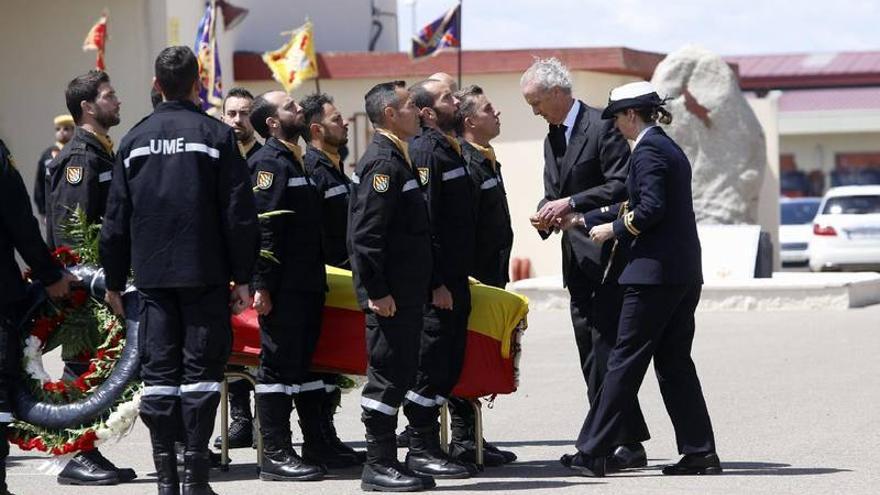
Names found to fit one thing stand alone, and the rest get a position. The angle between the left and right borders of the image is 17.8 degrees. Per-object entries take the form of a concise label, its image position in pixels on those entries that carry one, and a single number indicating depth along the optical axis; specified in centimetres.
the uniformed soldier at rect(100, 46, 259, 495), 1262
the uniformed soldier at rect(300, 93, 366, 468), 1554
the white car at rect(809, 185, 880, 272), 4682
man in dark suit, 1516
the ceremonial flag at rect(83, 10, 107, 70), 3257
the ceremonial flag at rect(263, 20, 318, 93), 3956
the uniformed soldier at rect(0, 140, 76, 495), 1334
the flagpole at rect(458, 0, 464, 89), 4075
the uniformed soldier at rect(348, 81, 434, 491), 1382
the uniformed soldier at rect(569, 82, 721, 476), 1442
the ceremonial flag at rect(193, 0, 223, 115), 3335
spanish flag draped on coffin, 1517
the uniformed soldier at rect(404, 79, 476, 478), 1479
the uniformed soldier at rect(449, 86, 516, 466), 1581
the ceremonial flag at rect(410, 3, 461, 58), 4066
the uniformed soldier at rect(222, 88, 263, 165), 1732
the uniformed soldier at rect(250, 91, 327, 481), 1483
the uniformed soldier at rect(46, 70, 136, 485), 1480
